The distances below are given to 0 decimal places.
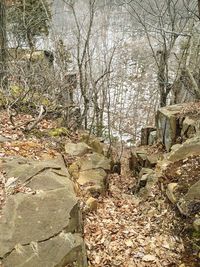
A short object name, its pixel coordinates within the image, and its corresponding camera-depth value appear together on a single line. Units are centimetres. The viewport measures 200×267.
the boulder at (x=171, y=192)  421
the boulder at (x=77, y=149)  562
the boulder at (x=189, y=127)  655
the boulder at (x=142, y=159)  707
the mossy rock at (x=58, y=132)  577
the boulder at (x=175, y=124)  669
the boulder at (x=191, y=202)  379
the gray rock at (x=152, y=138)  853
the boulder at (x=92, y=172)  495
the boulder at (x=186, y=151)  512
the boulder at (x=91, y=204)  417
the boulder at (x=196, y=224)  353
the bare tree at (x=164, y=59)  927
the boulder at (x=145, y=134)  936
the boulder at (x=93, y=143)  682
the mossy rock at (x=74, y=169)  506
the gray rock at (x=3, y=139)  452
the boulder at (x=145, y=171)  610
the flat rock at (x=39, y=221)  254
